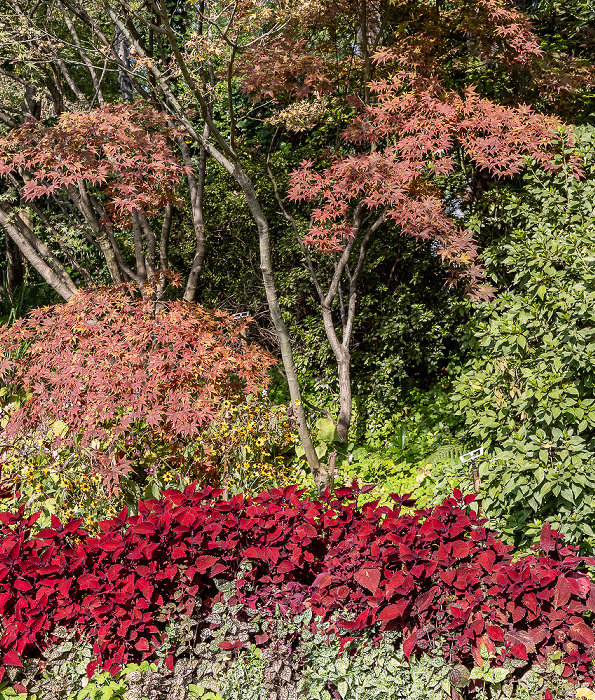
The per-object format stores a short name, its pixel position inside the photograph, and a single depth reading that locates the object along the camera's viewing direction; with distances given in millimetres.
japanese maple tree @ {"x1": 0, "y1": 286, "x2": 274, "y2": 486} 3998
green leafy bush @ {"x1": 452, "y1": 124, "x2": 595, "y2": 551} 3223
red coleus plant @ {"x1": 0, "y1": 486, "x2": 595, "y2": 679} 2465
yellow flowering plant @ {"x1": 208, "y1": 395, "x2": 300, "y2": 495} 4285
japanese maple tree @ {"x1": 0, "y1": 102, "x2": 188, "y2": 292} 4406
